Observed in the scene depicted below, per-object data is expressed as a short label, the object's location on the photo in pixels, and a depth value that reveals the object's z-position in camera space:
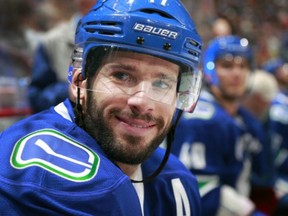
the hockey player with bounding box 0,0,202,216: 1.02
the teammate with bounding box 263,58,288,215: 3.72
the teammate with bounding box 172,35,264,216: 2.57
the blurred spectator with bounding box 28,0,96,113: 2.50
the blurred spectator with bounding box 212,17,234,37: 4.05
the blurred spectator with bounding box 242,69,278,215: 3.44
